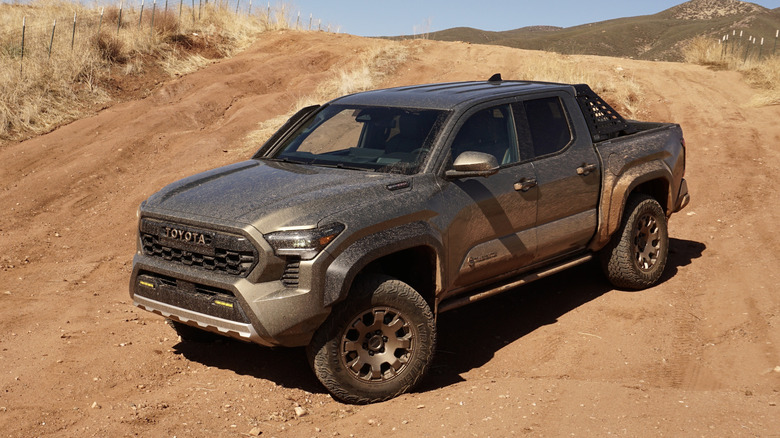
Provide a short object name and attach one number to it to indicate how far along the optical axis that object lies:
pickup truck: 4.64
